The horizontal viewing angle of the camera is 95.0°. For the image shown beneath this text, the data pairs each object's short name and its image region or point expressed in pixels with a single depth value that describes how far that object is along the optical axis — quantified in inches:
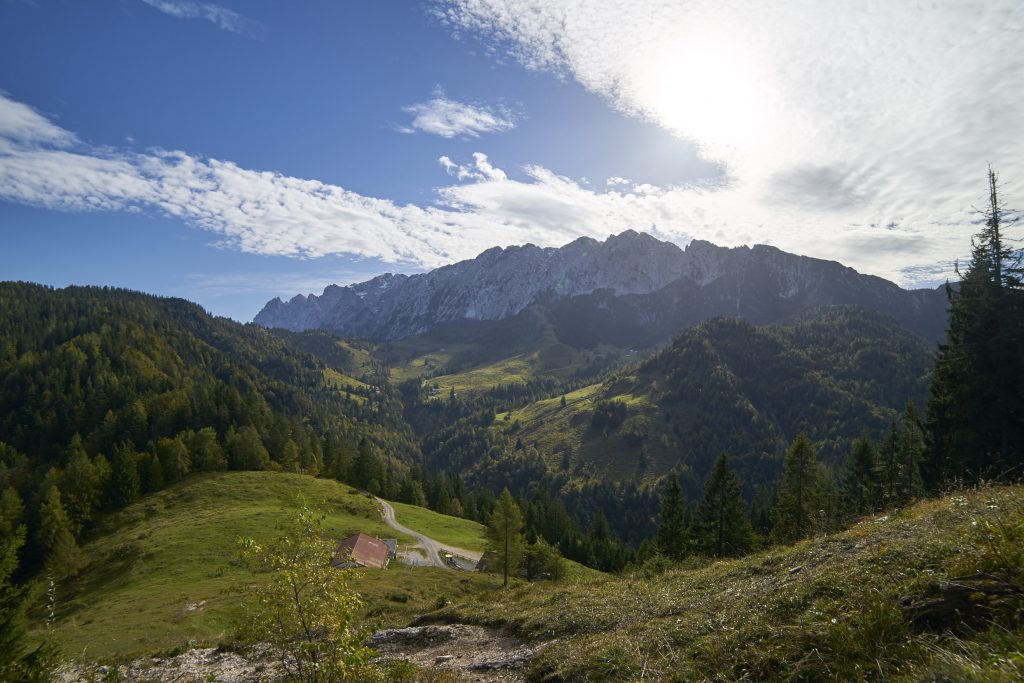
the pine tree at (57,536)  2455.7
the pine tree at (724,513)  2303.2
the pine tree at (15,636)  553.0
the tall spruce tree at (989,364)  1295.5
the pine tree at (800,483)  2210.9
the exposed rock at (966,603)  299.9
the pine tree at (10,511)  2822.3
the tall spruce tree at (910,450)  2111.2
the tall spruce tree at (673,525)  2427.4
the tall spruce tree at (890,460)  2294.5
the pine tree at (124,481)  3253.0
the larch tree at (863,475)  2386.8
